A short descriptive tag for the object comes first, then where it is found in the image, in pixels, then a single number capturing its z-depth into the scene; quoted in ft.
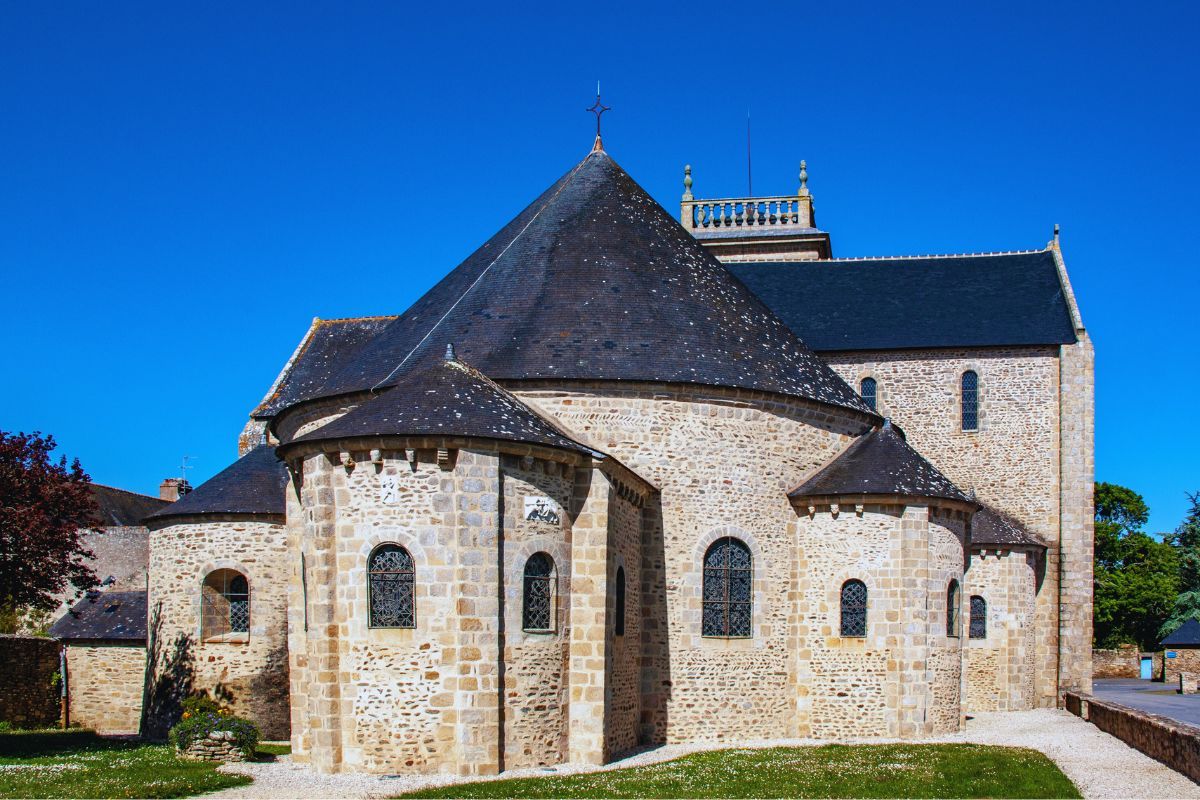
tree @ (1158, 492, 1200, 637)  169.68
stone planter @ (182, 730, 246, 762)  60.64
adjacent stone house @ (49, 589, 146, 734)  89.66
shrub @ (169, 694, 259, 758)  60.85
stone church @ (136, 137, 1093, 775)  54.60
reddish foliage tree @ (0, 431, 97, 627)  62.28
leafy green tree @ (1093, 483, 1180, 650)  178.91
